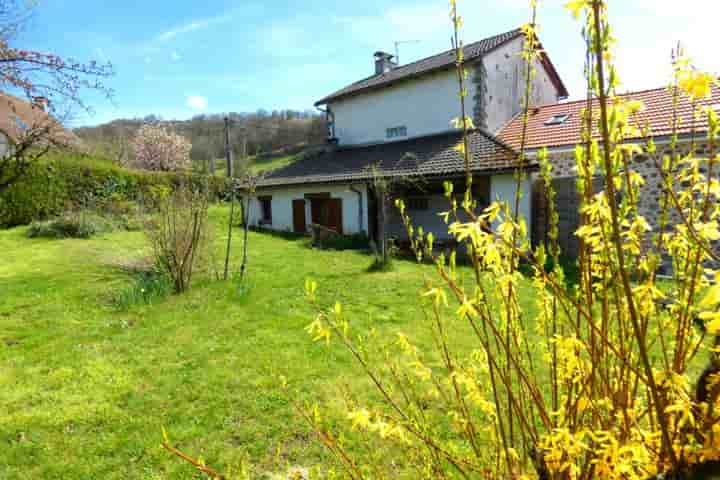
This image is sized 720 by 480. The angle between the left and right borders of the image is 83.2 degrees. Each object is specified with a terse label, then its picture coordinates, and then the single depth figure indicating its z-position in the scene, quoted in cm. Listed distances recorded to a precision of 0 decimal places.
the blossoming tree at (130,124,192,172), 3231
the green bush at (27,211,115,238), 1469
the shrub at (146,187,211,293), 764
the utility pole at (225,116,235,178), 2234
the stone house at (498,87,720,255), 965
